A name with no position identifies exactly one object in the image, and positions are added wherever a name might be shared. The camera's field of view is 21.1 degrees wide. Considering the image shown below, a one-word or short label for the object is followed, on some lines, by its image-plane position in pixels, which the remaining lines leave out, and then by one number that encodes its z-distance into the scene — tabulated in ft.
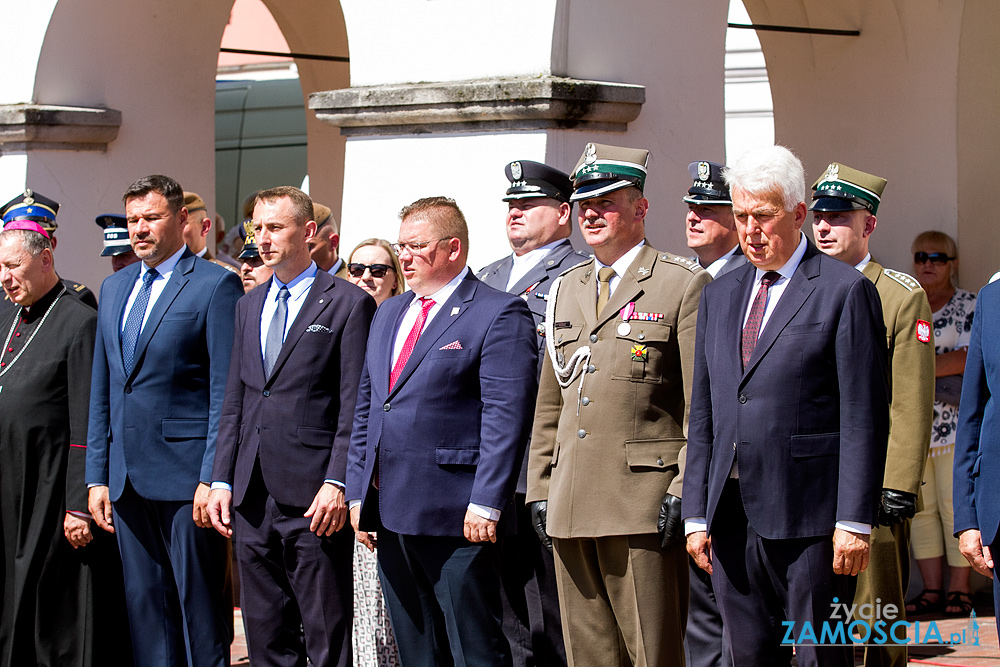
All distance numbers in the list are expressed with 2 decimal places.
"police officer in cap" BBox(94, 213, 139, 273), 45.21
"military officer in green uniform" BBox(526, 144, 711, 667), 28.57
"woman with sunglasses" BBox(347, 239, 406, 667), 34.83
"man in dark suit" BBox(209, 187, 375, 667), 32.59
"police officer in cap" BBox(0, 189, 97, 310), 39.55
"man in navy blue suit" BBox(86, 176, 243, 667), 34.61
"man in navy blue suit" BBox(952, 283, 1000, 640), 26.24
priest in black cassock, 37.09
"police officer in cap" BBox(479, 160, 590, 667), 34.21
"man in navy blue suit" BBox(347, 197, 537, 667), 29.74
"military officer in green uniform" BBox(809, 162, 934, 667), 29.02
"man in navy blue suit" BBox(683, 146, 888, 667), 25.22
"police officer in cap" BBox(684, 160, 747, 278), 35.42
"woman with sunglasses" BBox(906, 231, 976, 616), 47.04
